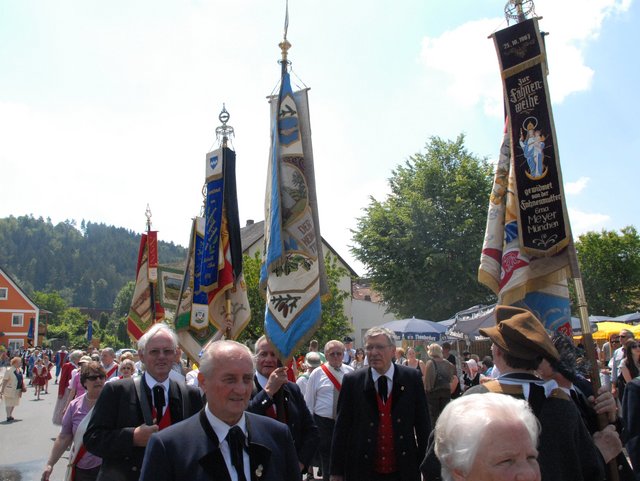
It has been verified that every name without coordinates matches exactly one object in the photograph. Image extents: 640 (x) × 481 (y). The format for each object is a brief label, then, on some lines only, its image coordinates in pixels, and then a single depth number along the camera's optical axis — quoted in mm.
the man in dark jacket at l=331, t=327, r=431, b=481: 5207
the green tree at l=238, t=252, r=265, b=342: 25052
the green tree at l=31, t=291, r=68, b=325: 129625
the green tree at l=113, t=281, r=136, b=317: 133425
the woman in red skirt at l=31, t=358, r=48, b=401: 27000
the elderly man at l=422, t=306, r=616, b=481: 3064
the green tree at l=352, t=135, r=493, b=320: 34188
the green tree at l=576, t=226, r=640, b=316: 48188
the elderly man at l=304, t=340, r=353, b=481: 8234
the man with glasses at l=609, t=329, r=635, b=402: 8875
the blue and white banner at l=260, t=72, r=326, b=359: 6180
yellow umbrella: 20009
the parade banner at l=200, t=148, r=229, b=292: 9383
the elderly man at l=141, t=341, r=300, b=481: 2646
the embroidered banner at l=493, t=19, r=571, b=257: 5652
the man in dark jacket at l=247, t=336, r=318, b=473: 4934
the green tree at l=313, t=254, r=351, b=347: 29125
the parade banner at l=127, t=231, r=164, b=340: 16031
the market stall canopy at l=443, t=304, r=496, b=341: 17266
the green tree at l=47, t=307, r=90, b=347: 87244
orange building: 74938
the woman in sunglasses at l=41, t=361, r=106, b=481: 5639
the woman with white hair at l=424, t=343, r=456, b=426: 10602
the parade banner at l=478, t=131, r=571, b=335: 5793
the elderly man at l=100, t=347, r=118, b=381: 11125
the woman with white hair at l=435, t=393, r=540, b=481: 2090
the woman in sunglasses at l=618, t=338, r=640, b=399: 8062
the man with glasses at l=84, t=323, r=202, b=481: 3905
